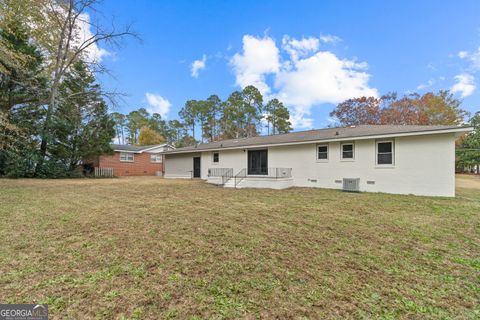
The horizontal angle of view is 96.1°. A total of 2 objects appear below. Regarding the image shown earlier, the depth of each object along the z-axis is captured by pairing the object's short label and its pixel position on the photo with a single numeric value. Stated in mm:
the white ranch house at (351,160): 8758
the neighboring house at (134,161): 20875
